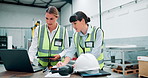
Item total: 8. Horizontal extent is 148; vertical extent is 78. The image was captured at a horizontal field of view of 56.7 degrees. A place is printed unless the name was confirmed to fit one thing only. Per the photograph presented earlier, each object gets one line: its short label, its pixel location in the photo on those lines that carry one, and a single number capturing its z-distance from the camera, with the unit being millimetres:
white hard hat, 1032
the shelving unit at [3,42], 5622
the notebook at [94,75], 1038
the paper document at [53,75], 1080
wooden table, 1077
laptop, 1094
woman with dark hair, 1496
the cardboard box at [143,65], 2959
